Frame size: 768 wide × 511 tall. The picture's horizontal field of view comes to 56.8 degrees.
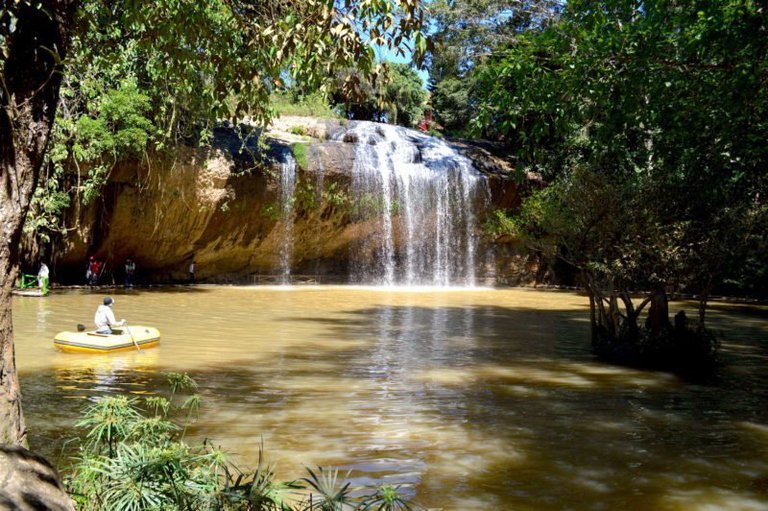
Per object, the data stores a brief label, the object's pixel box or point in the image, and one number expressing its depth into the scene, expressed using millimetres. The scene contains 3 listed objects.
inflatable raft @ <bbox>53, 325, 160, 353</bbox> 11664
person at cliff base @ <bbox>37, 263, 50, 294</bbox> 22234
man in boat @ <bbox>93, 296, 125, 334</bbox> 12227
